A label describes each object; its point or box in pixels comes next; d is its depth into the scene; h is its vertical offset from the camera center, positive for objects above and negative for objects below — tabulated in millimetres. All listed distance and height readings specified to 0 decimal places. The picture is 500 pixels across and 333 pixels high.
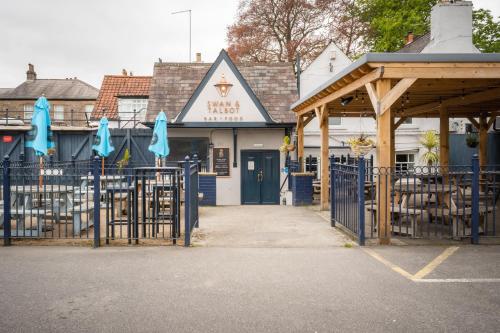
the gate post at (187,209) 7801 -711
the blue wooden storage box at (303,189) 14922 -667
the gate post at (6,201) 7703 -531
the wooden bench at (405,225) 7983 -1096
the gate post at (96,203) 7492 -571
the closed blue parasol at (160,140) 12359 +951
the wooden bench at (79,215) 8367 -947
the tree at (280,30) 28188 +9761
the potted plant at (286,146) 15781 +944
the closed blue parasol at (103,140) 14727 +1153
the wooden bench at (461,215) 8023 -943
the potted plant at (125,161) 17094 +454
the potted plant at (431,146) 18906 +1113
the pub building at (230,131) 16312 +1628
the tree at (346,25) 29000 +10362
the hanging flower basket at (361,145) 11734 +715
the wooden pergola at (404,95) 7754 +2018
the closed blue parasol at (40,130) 10172 +1062
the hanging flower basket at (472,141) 18109 +1256
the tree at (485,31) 27922 +9446
